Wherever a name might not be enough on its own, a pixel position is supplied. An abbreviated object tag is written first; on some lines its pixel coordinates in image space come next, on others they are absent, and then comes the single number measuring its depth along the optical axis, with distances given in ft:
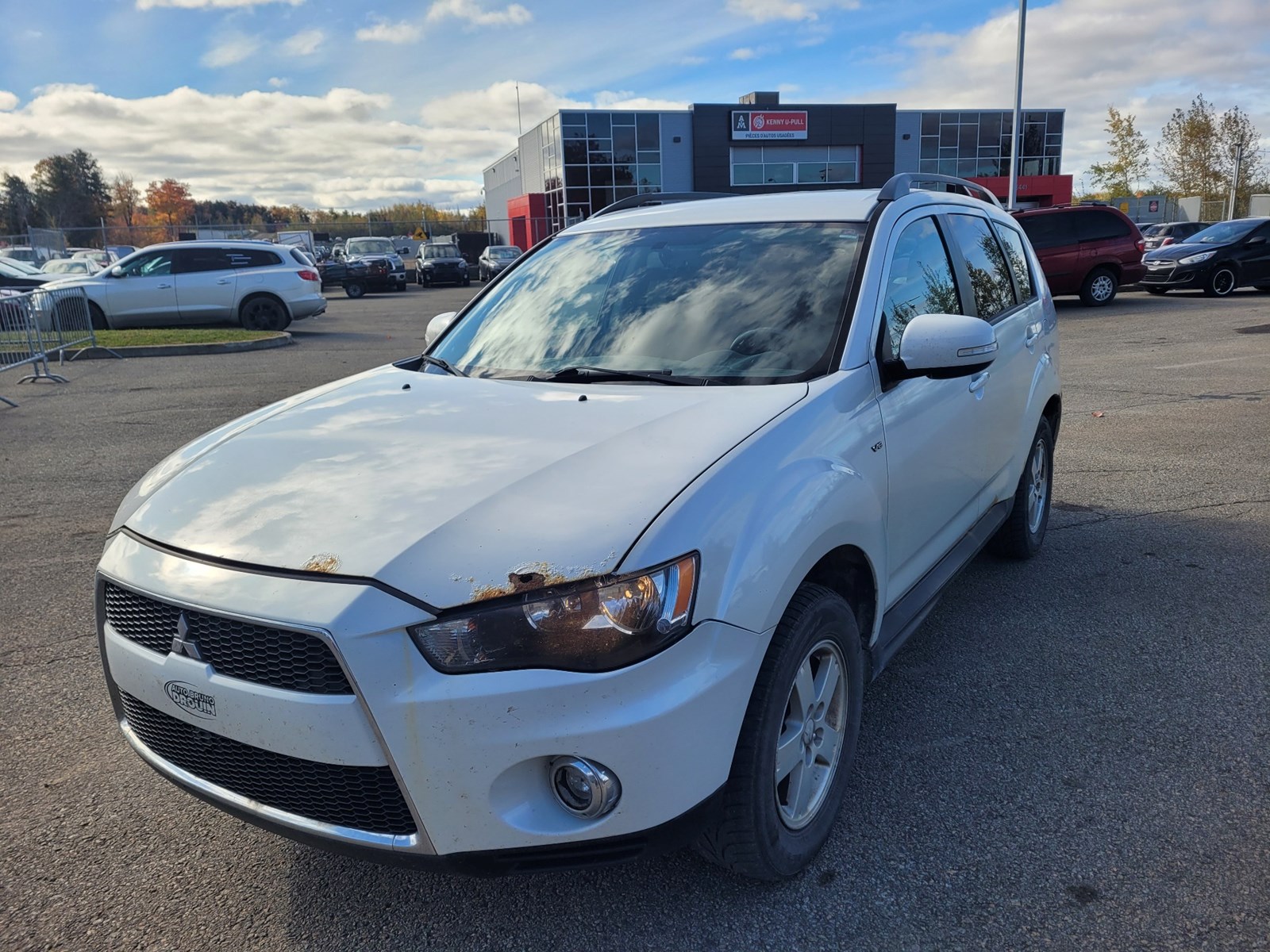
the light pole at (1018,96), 90.07
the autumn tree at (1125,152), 183.11
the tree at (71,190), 295.89
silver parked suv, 58.44
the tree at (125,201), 319.47
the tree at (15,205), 292.40
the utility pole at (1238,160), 175.34
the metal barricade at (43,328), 40.06
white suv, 6.49
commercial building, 163.43
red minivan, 60.80
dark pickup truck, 114.21
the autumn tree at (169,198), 315.78
